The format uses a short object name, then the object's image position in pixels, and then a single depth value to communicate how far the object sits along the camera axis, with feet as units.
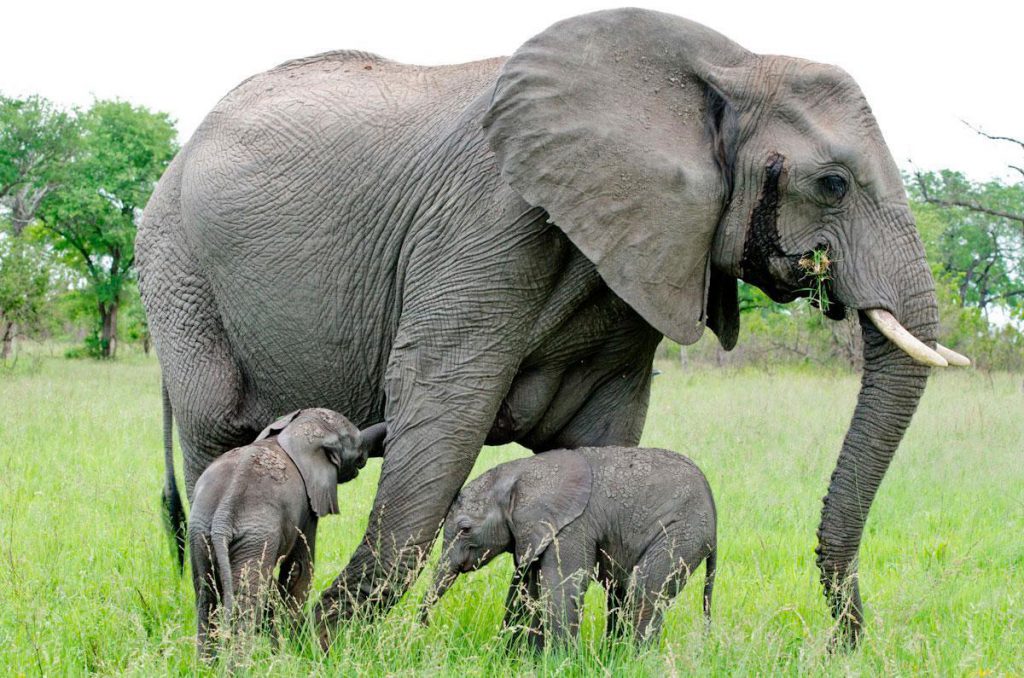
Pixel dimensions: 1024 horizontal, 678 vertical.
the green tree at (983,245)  140.87
